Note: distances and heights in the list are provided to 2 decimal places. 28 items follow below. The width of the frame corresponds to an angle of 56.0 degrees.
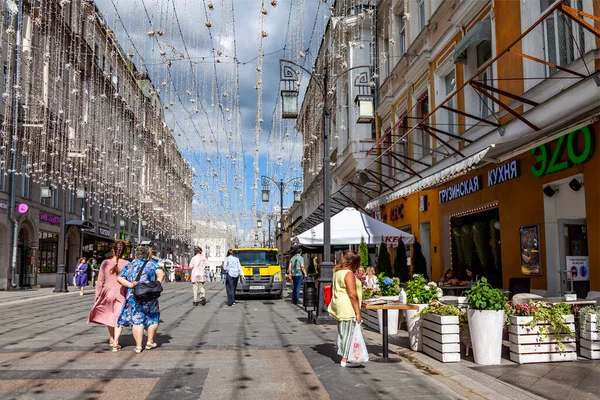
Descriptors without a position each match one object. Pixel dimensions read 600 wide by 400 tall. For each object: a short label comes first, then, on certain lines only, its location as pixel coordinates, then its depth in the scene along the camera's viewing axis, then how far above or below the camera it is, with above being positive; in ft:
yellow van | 70.28 -1.29
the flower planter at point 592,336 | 24.50 -3.33
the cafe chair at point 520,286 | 41.24 -1.87
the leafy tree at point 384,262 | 67.77 -0.10
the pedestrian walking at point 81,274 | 86.02 -1.68
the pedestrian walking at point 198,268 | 58.23 -0.59
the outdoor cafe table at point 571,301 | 25.61 -1.90
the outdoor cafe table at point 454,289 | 46.73 -2.49
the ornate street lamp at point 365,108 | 61.72 +16.74
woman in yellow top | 24.44 -1.69
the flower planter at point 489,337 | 24.25 -3.27
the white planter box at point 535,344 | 24.30 -3.63
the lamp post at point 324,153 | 41.32 +8.57
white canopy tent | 51.39 +2.72
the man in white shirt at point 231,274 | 59.77 -1.25
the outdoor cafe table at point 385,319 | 25.64 -2.61
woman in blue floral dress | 27.81 -2.09
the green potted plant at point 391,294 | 34.73 -2.09
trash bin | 46.01 -2.64
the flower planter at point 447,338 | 25.09 -3.46
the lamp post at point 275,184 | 132.41 +18.52
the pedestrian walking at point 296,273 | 63.93 -1.30
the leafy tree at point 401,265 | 64.18 -0.45
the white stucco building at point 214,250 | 351.09 +7.56
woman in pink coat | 28.71 -1.60
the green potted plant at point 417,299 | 28.50 -1.97
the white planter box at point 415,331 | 28.40 -3.55
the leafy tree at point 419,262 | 62.08 -0.12
